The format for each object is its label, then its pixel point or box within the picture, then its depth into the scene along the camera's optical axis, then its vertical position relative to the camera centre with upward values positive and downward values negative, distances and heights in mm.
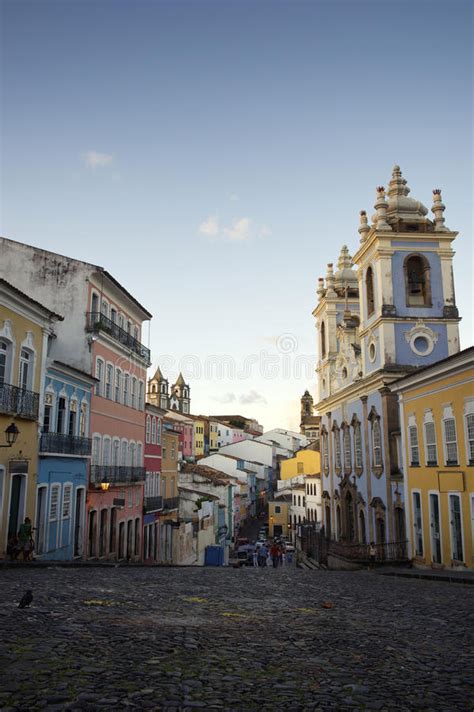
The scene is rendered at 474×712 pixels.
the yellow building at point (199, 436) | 108169 +12311
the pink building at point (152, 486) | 34875 +1310
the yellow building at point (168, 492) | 37656 +1053
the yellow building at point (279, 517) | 74675 -897
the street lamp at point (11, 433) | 15987 +1899
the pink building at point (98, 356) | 27062 +6607
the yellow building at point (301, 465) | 75250 +5369
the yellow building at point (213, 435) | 117938 +13751
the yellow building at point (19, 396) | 18062 +3252
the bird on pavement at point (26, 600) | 9539 -1325
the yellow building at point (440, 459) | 20766 +1773
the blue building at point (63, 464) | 21250 +1604
